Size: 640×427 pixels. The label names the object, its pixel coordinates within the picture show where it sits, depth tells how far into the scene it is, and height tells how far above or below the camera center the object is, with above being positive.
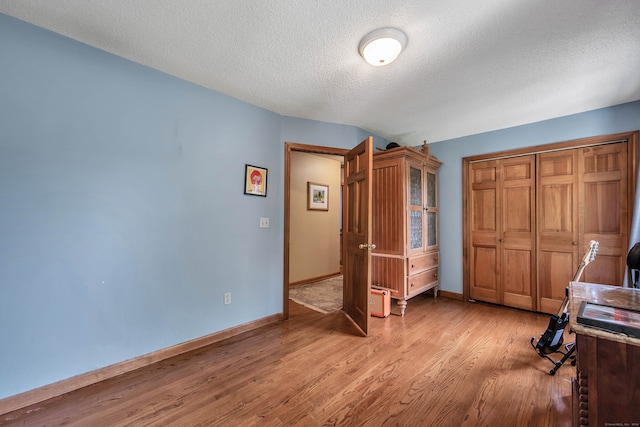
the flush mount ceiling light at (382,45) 1.62 +1.17
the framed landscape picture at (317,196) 4.63 +0.45
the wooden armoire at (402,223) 3.06 -0.02
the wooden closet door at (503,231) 3.16 -0.11
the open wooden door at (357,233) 2.49 -0.13
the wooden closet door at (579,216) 2.66 +0.08
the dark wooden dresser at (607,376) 0.83 -0.51
